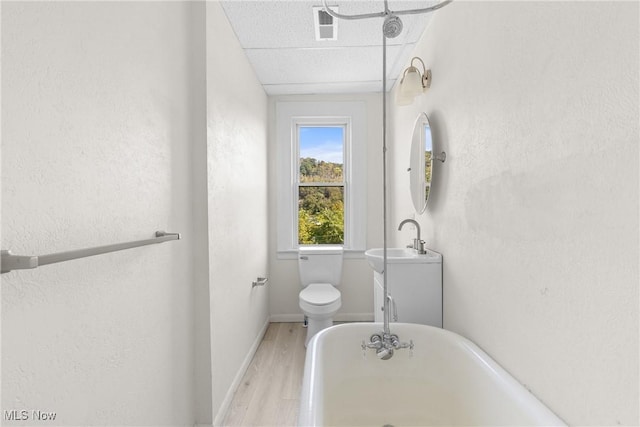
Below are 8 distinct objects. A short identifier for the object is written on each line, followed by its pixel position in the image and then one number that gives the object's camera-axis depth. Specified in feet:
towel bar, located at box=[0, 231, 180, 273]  2.02
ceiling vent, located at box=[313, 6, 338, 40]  6.03
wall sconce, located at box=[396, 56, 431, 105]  6.29
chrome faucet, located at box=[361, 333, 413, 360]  4.82
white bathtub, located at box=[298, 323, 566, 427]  4.24
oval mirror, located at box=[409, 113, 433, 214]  6.22
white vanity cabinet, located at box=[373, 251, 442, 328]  5.58
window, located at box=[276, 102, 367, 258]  10.27
